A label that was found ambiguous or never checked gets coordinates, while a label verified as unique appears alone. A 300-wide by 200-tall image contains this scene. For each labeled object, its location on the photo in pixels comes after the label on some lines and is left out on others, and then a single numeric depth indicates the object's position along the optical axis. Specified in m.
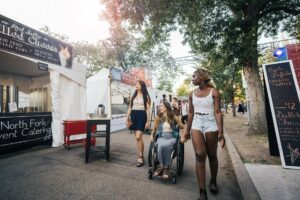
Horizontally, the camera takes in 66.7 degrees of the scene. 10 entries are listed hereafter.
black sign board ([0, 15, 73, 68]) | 6.36
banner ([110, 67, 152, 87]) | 12.99
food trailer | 6.69
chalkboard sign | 4.59
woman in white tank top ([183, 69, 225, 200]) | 3.22
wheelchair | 4.25
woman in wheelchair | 4.09
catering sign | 6.62
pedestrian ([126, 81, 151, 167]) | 5.27
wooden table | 5.57
